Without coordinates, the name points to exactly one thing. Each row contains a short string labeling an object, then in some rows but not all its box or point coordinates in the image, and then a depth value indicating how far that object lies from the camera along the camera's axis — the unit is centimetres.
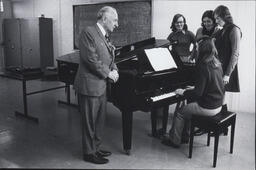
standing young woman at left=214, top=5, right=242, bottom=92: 317
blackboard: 516
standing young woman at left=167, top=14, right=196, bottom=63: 421
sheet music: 292
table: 313
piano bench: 274
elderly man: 251
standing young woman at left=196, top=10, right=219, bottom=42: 341
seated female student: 269
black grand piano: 275
